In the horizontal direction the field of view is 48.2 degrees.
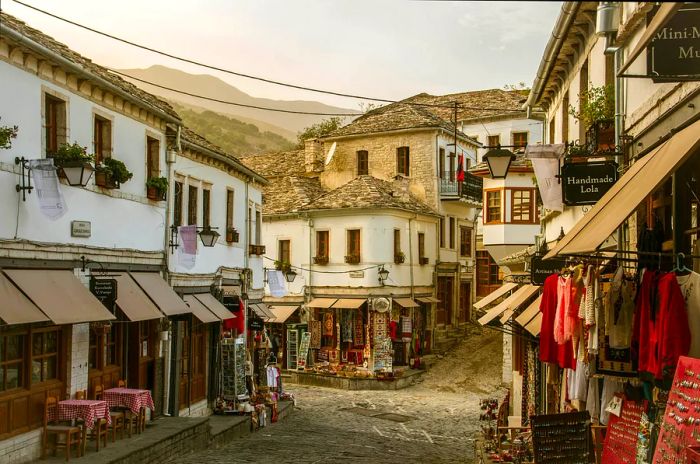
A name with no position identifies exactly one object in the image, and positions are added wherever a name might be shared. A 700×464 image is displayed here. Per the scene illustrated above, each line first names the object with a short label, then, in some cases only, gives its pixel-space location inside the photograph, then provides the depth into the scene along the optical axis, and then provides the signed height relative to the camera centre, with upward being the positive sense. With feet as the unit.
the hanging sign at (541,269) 39.99 -0.44
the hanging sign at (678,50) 22.68 +6.16
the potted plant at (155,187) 57.31 +5.32
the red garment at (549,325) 33.37 -2.75
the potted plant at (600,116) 33.58 +6.45
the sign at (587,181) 32.37 +3.31
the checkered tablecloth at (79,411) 42.73 -8.38
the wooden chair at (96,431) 42.65 -9.66
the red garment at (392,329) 107.24 -9.45
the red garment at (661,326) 21.48 -1.83
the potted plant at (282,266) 113.19 -0.90
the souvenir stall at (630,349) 20.93 -2.81
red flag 107.33 +12.02
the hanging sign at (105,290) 47.06 -1.86
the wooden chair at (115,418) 46.60 -9.67
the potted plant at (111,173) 49.14 +5.47
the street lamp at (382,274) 108.37 -1.94
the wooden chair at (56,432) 41.65 -9.27
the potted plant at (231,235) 75.82 +2.42
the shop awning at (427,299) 114.21 -5.80
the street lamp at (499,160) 44.91 +5.79
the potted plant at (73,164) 42.55 +5.17
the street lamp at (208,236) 63.77 +1.92
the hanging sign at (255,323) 81.20 -6.60
